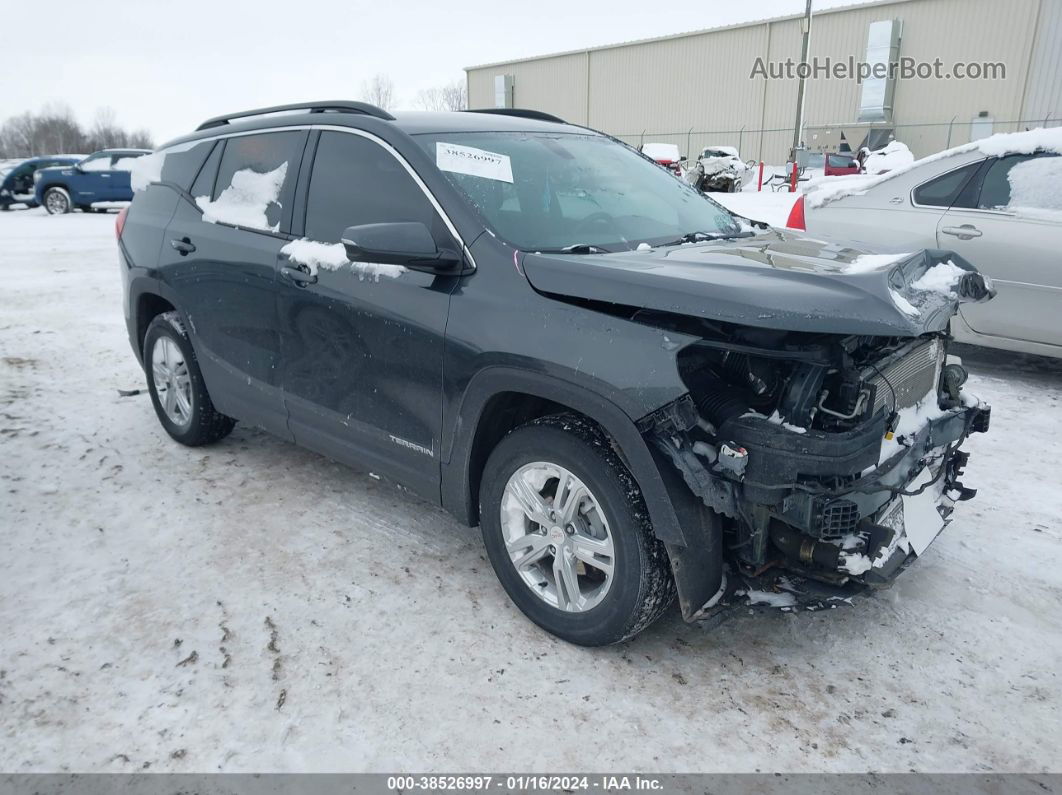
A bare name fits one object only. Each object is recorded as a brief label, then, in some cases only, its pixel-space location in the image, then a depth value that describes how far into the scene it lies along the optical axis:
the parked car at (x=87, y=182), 20.09
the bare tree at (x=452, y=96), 66.26
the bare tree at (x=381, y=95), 62.97
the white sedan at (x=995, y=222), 5.14
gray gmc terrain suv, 2.37
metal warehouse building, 28.58
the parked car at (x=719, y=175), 21.75
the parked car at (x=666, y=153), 22.43
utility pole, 22.86
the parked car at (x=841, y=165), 23.20
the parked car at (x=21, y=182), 22.05
